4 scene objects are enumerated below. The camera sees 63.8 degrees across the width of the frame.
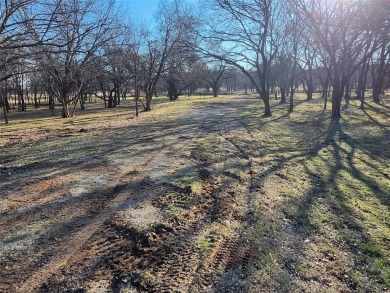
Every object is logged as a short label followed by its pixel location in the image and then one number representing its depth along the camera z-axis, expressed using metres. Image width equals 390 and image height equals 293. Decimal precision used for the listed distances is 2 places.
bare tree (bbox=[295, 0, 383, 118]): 15.86
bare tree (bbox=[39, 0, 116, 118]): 9.31
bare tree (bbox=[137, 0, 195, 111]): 27.53
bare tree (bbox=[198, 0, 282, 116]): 18.22
